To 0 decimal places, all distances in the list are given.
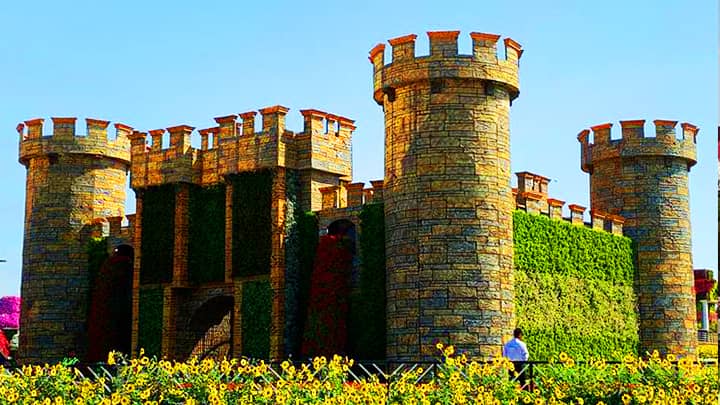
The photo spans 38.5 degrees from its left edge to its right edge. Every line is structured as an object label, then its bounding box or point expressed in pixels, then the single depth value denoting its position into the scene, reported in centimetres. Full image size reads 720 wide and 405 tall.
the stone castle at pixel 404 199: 2452
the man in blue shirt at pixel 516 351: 1847
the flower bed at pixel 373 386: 1310
